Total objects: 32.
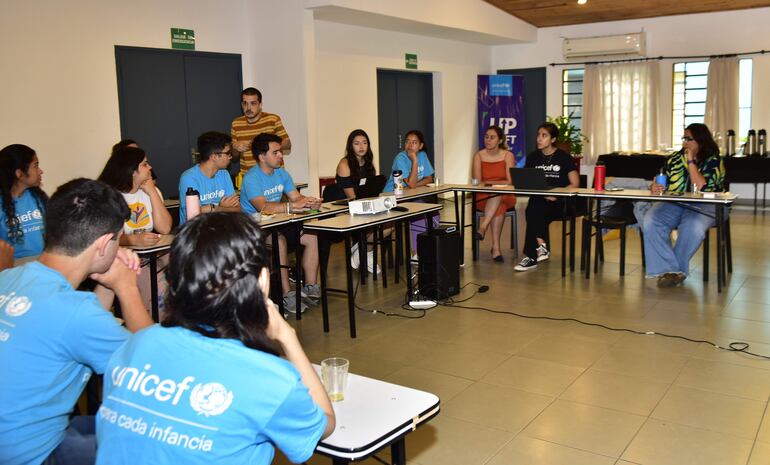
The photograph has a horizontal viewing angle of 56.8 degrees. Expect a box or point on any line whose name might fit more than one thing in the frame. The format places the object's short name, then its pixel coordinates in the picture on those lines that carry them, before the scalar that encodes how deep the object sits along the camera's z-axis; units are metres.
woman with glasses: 5.47
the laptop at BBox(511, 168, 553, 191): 5.99
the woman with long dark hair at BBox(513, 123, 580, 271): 6.29
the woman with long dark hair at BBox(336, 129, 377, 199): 5.96
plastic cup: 1.98
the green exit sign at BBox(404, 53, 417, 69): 9.88
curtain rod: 9.97
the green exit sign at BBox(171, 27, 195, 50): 6.90
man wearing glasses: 4.71
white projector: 4.79
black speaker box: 5.24
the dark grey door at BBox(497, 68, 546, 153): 11.76
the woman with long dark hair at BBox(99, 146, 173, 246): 4.05
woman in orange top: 6.62
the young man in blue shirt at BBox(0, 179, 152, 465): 1.62
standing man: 6.25
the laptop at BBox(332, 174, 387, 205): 5.87
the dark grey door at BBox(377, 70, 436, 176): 9.95
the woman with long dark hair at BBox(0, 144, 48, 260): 3.76
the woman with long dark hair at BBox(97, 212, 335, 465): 1.31
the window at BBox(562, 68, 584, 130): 11.41
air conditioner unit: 10.51
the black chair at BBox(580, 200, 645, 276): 5.81
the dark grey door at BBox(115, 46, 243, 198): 6.67
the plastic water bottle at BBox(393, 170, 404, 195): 5.96
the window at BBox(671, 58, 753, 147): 10.19
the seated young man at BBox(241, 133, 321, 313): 5.03
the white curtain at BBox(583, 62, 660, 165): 10.62
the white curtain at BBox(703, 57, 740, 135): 9.98
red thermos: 5.93
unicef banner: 11.48
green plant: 10.54
